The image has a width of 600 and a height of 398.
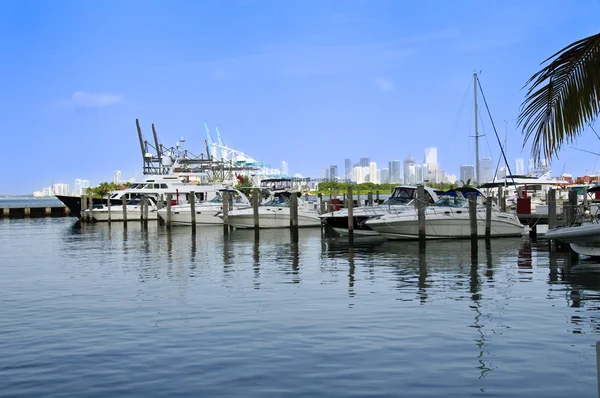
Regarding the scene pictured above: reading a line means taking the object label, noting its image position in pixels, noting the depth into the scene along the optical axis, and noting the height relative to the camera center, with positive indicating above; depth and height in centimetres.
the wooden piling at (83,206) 6719 -125
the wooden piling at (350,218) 3438 -138
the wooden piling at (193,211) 4449 -128
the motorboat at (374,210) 3700 -110
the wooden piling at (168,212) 4949 -141
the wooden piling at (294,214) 3797 -128
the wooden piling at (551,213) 2717 -101
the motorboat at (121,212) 6412 -174
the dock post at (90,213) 6543 -185
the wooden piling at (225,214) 4225 -138
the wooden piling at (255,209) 4156 -110
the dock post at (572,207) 2635 -77
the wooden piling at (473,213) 2992 -109
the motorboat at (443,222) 3372 -159
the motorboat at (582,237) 2280 -161
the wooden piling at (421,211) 3069 -99
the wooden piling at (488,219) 3300 -146
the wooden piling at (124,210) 5916 -150
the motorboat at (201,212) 5444 -157
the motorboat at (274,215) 4719 -165
